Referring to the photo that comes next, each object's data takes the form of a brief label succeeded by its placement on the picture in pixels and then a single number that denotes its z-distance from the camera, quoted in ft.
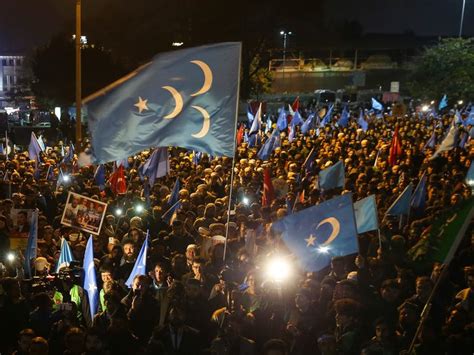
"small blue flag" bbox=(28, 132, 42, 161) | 51.59
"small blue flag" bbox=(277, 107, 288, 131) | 71.20
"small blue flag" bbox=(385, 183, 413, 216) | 29.17
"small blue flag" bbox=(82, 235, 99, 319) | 21.62
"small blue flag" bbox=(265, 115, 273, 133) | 76.12
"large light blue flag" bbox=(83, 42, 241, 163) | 22.06
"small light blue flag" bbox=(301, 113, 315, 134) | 71.36
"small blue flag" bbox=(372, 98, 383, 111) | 104.22
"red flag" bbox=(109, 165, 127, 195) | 41.73
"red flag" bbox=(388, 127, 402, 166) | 48.65
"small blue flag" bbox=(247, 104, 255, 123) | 80.36
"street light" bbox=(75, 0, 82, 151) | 50.39
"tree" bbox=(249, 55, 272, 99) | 155.22
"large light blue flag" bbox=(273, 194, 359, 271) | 20.56
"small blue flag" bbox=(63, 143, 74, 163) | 53.33
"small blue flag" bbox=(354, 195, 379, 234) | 23.93
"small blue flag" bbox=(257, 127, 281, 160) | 53.72
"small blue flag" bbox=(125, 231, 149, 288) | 22.54
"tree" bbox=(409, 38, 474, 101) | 135.44
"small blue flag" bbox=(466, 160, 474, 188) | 31.60
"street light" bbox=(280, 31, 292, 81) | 206.69
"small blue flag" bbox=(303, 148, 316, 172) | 45.14
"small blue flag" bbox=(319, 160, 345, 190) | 36.36
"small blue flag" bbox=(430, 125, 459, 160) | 44.75
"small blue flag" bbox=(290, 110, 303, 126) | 70.19
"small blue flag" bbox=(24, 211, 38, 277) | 24.64
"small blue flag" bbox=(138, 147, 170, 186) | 41.76
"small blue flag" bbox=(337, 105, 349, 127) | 80.64
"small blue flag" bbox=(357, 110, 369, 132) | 73.10
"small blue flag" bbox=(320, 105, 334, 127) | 77.46
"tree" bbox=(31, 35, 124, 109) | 153.38
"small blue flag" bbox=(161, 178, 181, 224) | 33.40
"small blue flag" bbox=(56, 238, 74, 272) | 24.93
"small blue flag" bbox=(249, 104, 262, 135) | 61.98
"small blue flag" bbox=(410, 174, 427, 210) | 31.63
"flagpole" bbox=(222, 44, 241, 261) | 20.98
